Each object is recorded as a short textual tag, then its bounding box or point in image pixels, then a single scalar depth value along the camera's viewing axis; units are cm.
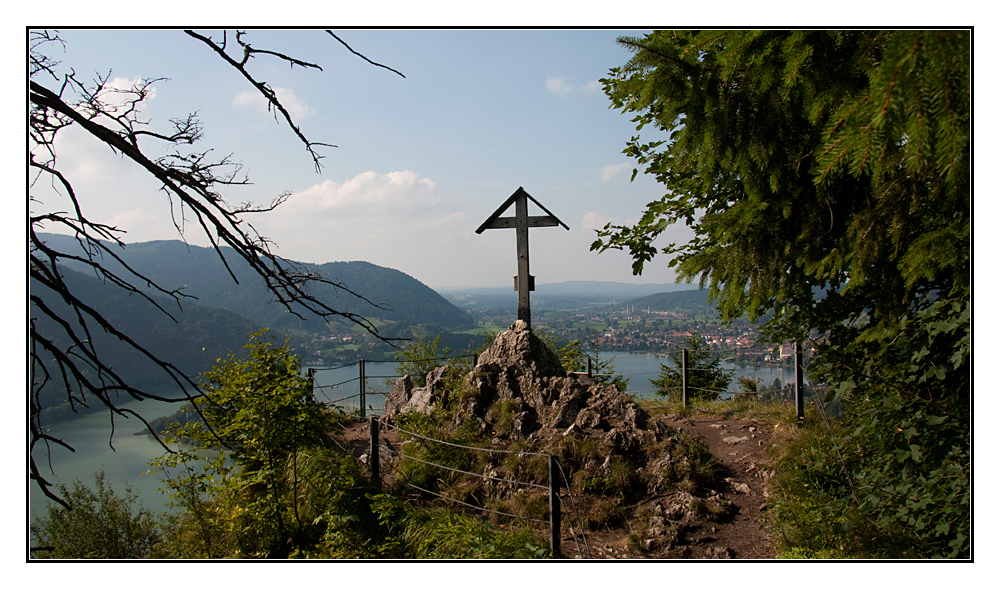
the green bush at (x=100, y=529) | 485
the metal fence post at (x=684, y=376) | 936
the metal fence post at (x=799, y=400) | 740
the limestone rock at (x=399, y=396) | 770
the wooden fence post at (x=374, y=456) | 543
